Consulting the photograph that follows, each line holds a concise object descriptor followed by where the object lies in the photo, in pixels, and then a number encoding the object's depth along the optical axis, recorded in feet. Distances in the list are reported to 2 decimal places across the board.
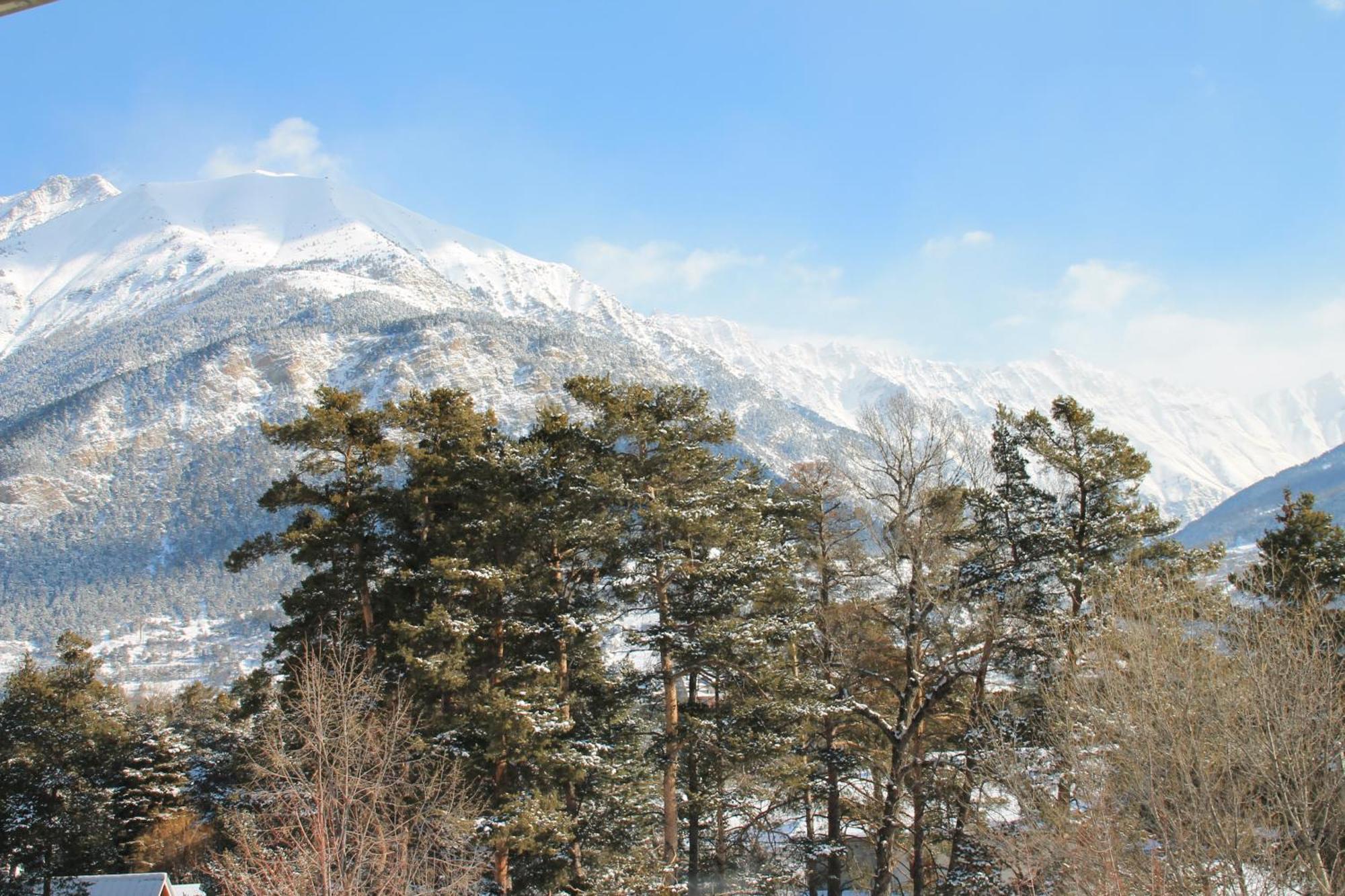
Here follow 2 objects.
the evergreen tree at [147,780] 112.37
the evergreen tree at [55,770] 82.64
